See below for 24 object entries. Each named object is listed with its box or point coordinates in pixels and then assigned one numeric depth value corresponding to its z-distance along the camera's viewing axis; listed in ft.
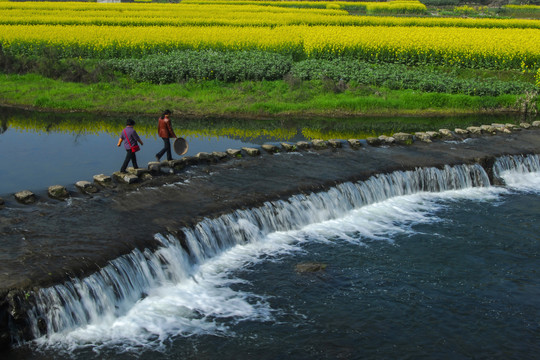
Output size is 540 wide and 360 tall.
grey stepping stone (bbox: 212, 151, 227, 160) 67.00
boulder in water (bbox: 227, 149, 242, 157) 69.56
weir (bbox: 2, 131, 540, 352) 38.37
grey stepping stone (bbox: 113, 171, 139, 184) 57.85
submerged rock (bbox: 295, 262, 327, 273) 46.82
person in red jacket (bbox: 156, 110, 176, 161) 62.69
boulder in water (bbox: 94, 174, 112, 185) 56.90
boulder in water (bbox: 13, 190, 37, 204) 51.31
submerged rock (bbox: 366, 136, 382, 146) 79.00
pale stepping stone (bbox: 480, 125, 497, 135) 88.58
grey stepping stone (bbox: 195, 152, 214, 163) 65.87
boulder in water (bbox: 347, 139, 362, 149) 77.32
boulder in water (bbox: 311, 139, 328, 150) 75.92
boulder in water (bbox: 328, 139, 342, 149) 76.43
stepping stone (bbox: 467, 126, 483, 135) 88.12
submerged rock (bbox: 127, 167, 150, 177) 59.06
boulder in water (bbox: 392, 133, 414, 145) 80.94
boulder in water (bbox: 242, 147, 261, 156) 70.38
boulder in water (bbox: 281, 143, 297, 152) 74.13
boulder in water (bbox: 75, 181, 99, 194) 54.93
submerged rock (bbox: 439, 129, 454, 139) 84.94
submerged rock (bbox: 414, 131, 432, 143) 82.63
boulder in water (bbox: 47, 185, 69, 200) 53.01
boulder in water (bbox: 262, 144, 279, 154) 72.64
